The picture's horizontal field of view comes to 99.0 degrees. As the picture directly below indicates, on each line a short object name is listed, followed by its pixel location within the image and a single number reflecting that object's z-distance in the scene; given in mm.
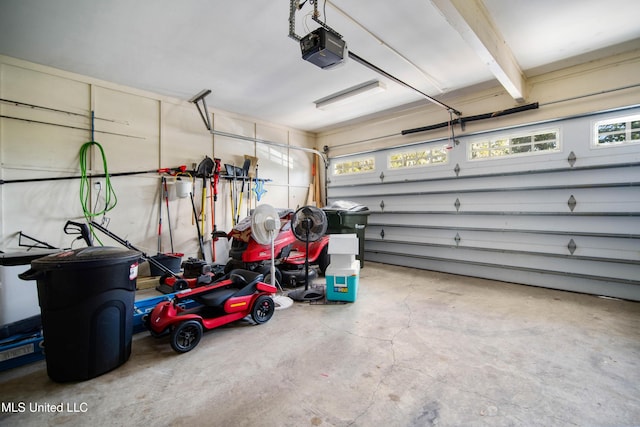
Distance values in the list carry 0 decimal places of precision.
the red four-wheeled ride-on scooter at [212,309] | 2227
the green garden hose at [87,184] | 3834
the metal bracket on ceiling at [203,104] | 4355
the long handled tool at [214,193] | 4910
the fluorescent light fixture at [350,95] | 4250
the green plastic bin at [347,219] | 4816
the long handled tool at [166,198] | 4523
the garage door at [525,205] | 3451
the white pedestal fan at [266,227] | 3158
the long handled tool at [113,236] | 2913
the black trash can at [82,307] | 1697
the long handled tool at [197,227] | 4758
